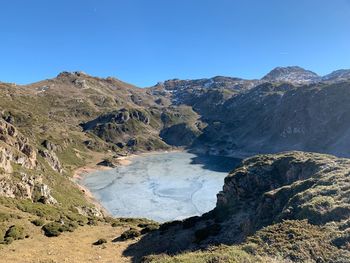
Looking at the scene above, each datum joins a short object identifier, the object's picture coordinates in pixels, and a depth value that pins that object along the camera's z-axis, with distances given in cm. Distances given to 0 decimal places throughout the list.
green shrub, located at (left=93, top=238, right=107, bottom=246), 4113
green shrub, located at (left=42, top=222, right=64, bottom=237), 4228
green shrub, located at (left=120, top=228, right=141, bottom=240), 4450
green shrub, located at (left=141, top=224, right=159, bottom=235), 4921
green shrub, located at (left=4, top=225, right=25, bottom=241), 3844
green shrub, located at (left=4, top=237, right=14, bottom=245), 3661
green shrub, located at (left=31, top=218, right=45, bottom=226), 4488
